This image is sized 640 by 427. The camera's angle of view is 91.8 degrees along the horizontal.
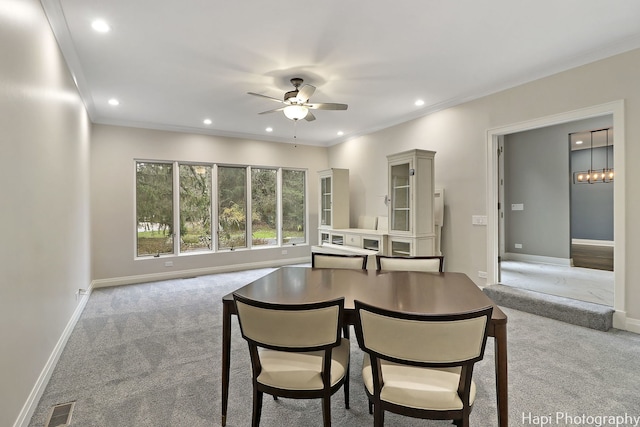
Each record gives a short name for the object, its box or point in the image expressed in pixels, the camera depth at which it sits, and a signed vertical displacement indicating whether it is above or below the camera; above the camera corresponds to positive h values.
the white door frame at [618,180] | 3.18 +0.33
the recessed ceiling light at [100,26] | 2.67 +1.65
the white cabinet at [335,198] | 6.33 +0.30
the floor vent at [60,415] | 1.89 -1.28
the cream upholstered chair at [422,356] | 1.26 -0.61
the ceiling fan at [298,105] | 3.66 +1.29
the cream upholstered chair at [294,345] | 1.45 -0.64
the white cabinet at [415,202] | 4.50 +0.15
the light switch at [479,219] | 4.32 -0.10
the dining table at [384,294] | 1.46 -0.49
